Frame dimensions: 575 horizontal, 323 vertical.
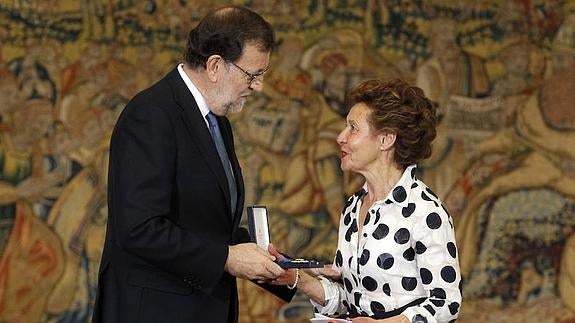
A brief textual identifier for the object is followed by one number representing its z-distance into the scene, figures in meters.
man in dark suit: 7.66
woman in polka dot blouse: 7.74
